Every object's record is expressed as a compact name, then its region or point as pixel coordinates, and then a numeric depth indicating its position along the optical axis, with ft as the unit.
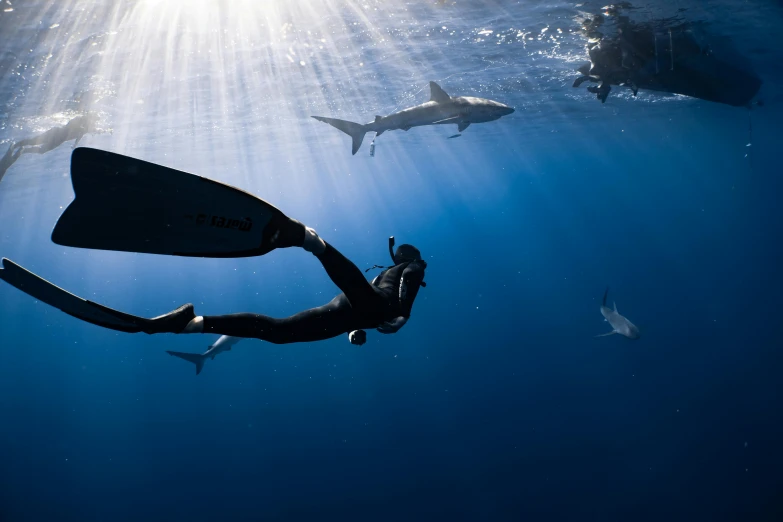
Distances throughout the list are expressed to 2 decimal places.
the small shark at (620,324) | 42.93
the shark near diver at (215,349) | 47.94
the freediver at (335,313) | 10.95
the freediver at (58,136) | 62.34
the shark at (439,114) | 37.78
